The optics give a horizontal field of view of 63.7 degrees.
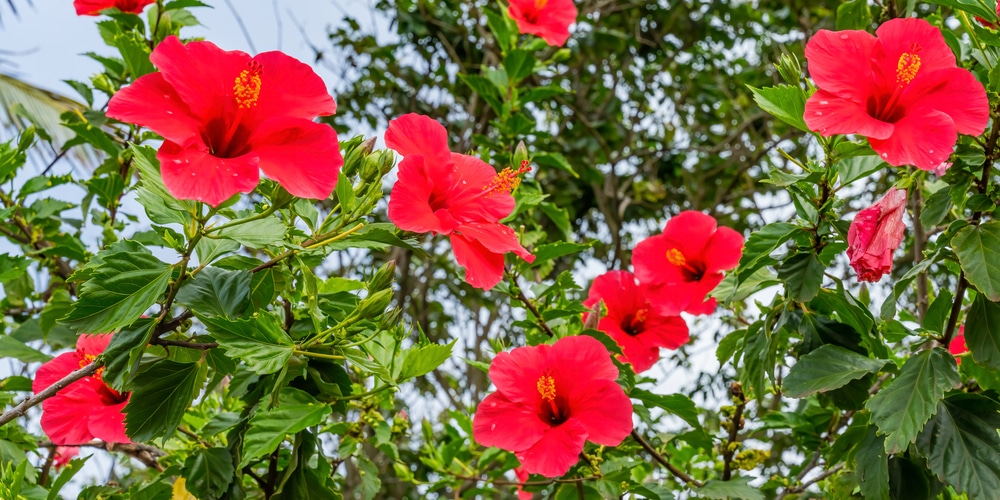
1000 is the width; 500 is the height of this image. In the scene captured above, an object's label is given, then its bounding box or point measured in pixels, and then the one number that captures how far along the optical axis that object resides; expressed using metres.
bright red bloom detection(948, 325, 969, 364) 1.68
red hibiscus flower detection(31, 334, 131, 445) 1.28
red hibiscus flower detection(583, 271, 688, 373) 1.81
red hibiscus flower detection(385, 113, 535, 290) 1.08
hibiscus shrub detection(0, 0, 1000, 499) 1.04
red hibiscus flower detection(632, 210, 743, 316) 1.80
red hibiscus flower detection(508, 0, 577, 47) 2.18
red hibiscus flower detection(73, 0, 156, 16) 1.68
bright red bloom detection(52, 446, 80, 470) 2.11
